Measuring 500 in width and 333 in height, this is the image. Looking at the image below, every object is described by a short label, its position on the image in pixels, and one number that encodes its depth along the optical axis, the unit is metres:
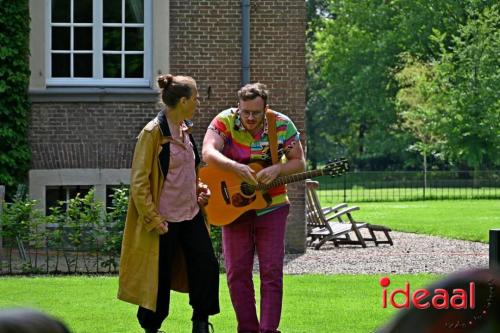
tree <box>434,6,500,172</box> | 52.18
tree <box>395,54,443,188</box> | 54.41
